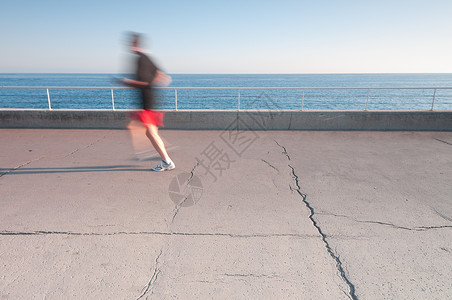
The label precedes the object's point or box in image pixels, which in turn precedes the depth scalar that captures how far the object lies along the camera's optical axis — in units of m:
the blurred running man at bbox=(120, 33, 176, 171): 4.13
